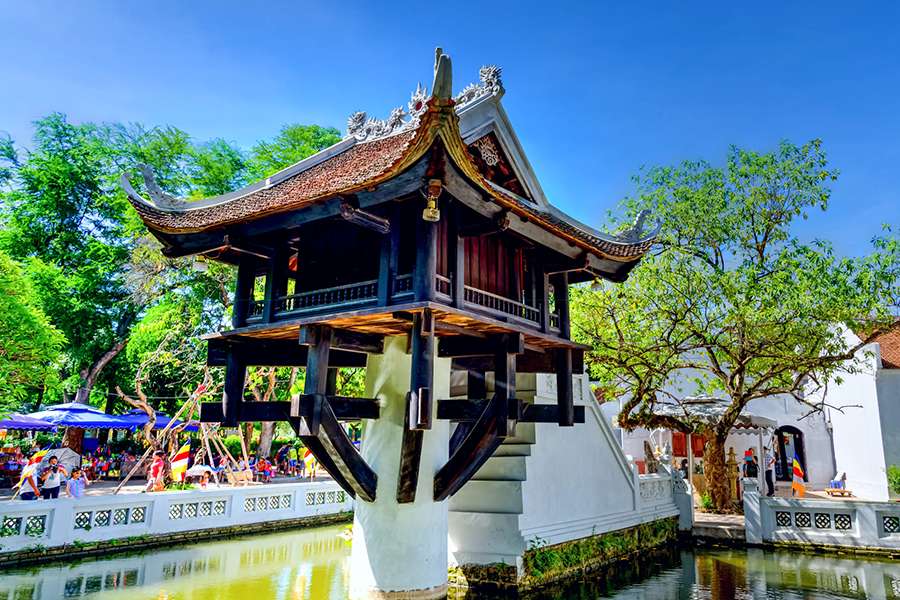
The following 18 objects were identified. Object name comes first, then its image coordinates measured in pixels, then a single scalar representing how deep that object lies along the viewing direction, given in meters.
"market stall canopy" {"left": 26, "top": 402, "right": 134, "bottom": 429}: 16.84
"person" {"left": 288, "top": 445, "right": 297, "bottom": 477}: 25.17
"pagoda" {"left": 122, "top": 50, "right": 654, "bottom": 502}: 6.98
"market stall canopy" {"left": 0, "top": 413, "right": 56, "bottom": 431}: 16.59
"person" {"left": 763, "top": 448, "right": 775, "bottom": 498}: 18.30
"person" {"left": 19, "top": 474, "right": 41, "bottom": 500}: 12.49
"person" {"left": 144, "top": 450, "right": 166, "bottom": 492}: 15.20
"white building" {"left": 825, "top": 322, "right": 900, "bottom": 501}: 17.30
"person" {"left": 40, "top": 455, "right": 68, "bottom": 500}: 12.53
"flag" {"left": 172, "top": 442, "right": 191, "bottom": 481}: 15.37
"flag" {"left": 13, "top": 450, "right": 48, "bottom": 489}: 12.79
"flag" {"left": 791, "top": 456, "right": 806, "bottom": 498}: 16.98
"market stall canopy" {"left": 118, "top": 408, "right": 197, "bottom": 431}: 19.45
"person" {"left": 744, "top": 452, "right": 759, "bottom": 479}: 22.34
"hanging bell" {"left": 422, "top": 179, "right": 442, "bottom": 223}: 6.61
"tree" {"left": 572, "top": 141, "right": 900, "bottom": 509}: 13.99
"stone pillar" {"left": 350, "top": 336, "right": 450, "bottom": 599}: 8.00
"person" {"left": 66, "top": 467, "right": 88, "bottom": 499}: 12.77
